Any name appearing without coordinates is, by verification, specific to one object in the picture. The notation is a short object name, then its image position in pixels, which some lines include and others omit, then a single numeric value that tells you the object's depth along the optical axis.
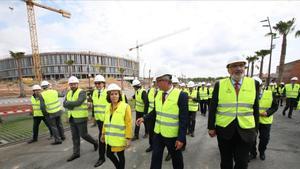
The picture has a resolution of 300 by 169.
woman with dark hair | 2.65
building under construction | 81.31
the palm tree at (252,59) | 33.39
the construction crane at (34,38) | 46.81
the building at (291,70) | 21.70
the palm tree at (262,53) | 26.66
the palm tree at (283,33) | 16.81
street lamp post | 13.65
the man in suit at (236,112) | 2.23
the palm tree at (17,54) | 29.69
